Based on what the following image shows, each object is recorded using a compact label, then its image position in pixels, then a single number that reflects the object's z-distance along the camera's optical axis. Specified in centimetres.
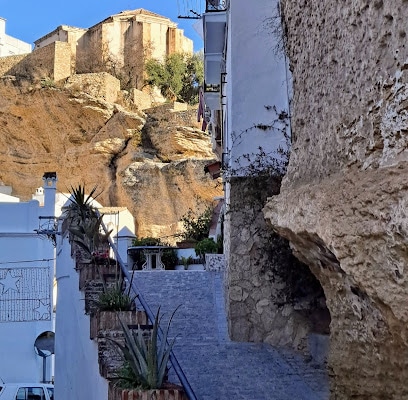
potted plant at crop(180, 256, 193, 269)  1668
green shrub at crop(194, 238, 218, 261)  1541
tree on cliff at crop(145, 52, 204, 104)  3997
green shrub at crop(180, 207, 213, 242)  2103
